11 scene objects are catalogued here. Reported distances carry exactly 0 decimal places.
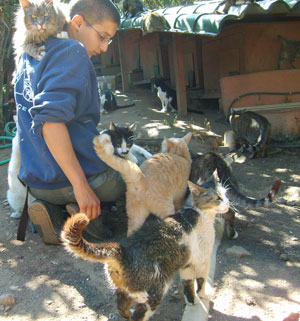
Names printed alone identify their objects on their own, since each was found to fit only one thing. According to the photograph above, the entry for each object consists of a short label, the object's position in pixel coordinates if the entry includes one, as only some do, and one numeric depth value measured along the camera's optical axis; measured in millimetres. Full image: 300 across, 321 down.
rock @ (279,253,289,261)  2973
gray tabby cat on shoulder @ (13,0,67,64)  2484
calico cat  1894
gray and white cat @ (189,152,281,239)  2874
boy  2223
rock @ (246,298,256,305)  2411
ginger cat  2666
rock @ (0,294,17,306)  2400
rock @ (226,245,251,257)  3029
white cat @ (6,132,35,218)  3557
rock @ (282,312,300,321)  2176
